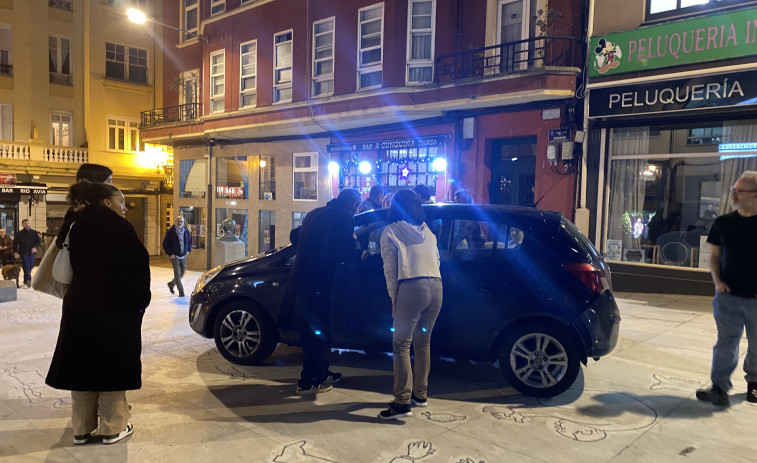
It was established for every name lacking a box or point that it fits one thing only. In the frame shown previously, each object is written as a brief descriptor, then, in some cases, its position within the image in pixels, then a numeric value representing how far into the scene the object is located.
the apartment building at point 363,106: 11.06
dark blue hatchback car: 4.75
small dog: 12.10
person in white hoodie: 4.16
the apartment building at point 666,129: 9.32
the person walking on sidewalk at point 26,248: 13.23
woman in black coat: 3.61
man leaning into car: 4.76
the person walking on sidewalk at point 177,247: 10.62
